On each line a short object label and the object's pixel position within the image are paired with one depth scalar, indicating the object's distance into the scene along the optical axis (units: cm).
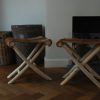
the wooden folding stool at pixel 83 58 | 186
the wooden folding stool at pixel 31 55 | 198
